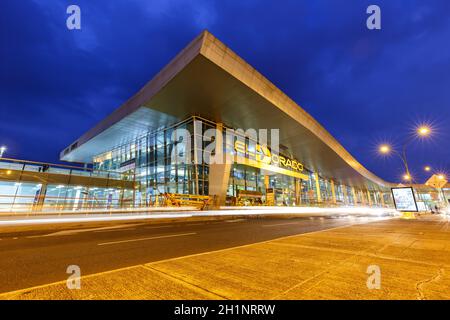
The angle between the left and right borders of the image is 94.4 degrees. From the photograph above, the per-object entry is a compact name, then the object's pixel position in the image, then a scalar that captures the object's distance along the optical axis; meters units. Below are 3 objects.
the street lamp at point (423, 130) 15.73
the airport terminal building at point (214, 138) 18.70
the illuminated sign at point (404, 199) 15.94
